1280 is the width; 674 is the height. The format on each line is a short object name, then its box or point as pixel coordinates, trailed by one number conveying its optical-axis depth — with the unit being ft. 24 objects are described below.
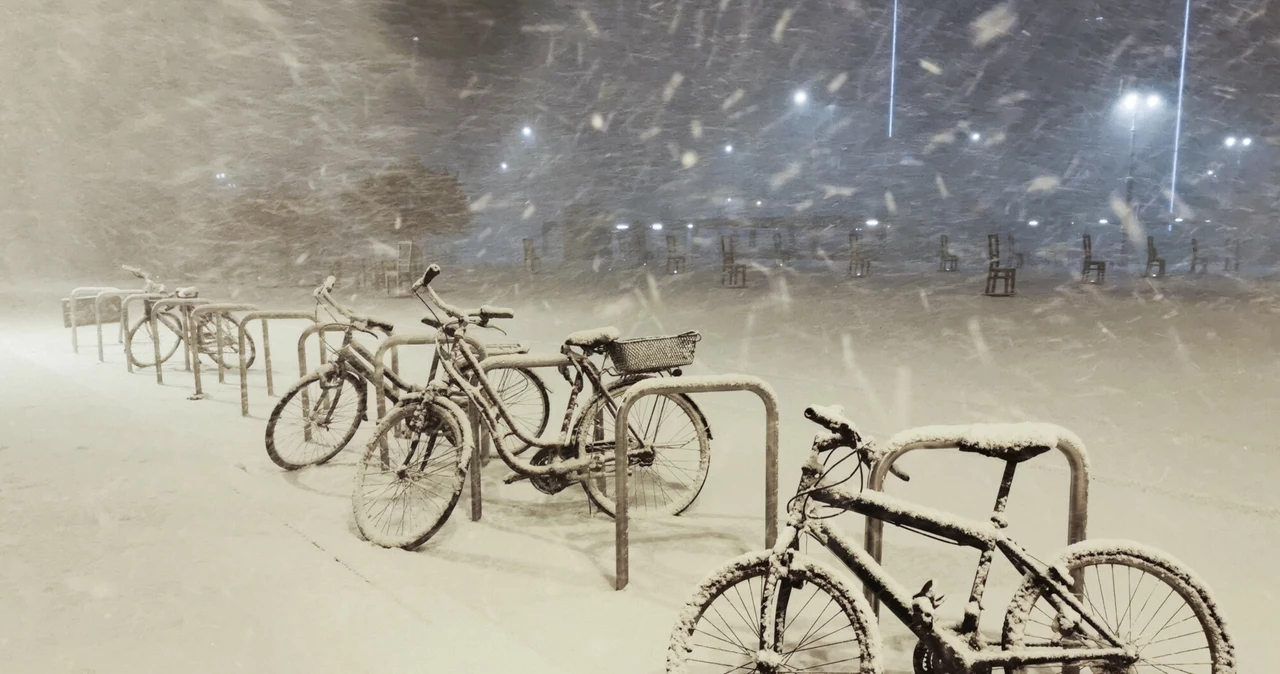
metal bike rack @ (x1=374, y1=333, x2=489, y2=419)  13.88
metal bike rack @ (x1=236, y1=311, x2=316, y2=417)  18.06
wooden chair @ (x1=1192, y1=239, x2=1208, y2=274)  64.34
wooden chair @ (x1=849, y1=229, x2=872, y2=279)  62.39
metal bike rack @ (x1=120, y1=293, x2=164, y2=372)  27.04
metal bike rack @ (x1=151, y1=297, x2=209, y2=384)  23.98
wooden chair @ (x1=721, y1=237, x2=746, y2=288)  56.38
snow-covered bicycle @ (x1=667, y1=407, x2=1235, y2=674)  6.30
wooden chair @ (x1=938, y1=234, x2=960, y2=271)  63.31
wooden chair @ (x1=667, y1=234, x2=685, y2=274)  70.94
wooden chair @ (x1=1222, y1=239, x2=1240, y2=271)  67.48
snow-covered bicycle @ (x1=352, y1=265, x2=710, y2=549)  11.42
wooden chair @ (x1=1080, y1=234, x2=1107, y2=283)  52.19
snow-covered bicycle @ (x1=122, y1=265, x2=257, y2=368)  26.04
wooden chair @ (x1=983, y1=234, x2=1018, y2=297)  45.39
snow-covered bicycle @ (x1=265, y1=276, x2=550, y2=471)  14.34
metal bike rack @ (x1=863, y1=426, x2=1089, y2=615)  7.00
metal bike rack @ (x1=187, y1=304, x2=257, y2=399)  20.98
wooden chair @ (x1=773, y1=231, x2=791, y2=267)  75.66
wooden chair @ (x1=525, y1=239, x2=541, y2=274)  73.87
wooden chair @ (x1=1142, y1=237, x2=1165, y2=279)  57.31
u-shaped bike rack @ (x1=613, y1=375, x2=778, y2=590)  9.38
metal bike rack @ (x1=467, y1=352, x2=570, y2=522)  11.67
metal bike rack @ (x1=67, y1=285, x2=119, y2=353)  30.82
